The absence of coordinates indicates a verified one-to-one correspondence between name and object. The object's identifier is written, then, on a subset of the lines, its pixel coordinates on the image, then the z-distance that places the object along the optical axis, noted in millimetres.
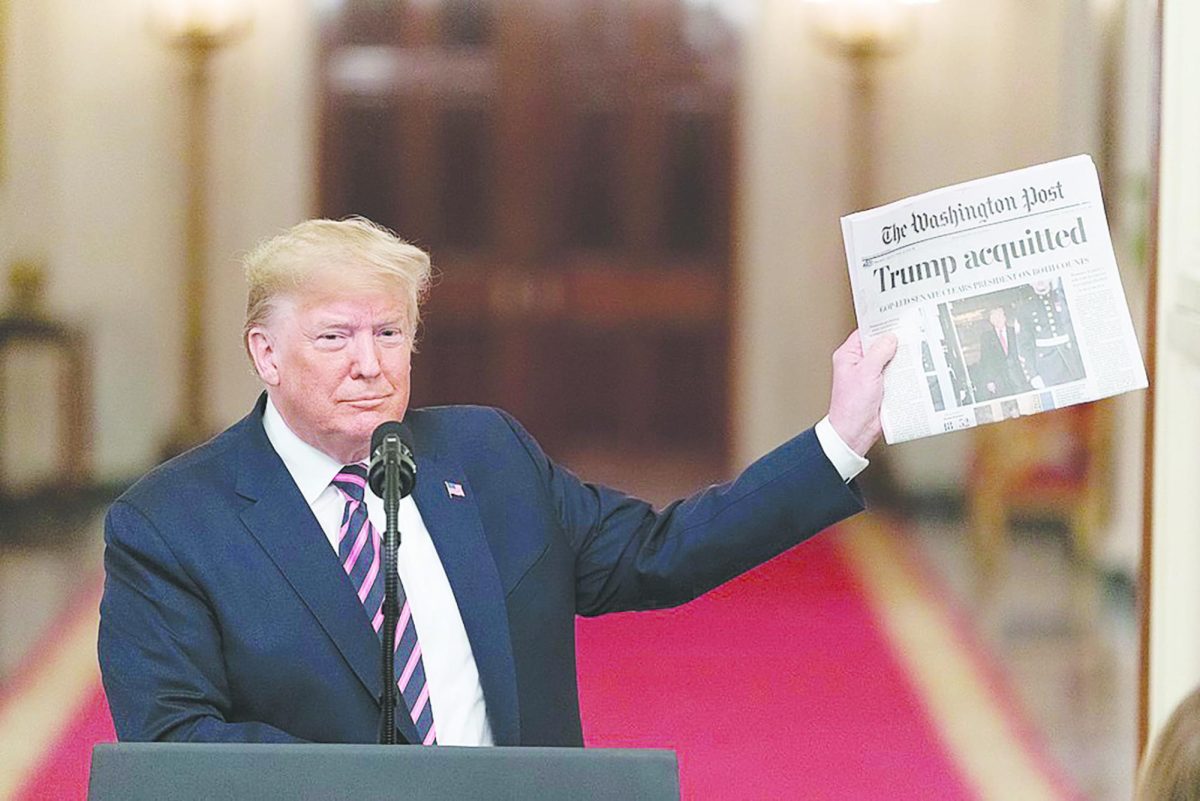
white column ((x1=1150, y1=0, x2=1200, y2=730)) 16843
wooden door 19363
